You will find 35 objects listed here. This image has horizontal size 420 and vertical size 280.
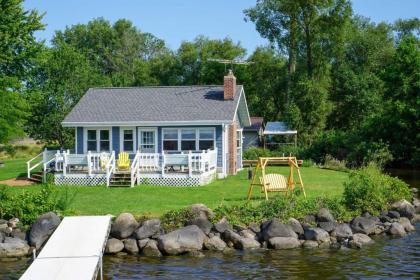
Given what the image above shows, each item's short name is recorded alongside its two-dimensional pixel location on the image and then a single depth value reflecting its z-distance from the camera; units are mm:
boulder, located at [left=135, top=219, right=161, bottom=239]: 17641
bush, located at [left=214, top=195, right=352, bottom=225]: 18984
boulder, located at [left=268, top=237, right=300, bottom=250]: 17750
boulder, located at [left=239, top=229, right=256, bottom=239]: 18141
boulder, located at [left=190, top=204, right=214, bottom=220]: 18566
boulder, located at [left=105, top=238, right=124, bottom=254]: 17234
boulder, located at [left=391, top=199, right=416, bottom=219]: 21719
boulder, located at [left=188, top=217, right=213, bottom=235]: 18172
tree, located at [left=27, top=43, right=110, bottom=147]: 47375
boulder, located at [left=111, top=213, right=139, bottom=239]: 17672
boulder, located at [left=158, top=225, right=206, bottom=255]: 17141
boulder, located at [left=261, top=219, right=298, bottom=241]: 18000
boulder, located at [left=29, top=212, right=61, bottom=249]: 17328
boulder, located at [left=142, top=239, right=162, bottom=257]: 17172
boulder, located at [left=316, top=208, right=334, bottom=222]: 19234
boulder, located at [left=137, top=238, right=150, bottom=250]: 17438
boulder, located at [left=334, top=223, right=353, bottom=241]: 18578
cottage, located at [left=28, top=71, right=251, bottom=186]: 27500
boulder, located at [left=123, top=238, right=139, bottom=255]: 17359
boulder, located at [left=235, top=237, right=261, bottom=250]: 17703
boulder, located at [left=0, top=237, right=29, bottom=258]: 16844
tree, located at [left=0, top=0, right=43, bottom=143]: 35281
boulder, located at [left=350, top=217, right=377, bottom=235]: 19219
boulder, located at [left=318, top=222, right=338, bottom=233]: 18844
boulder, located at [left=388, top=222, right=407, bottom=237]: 19531
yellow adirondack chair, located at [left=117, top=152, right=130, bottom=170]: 27578
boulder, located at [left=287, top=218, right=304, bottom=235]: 18594
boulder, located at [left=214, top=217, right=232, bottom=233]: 18188
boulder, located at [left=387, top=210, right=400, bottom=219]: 21016
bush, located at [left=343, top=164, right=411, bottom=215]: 20812
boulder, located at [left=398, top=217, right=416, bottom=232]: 20281
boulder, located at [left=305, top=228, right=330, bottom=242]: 18266
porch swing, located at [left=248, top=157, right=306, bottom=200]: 21203
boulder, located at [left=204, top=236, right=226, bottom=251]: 17562
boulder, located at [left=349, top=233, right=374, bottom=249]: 17766
